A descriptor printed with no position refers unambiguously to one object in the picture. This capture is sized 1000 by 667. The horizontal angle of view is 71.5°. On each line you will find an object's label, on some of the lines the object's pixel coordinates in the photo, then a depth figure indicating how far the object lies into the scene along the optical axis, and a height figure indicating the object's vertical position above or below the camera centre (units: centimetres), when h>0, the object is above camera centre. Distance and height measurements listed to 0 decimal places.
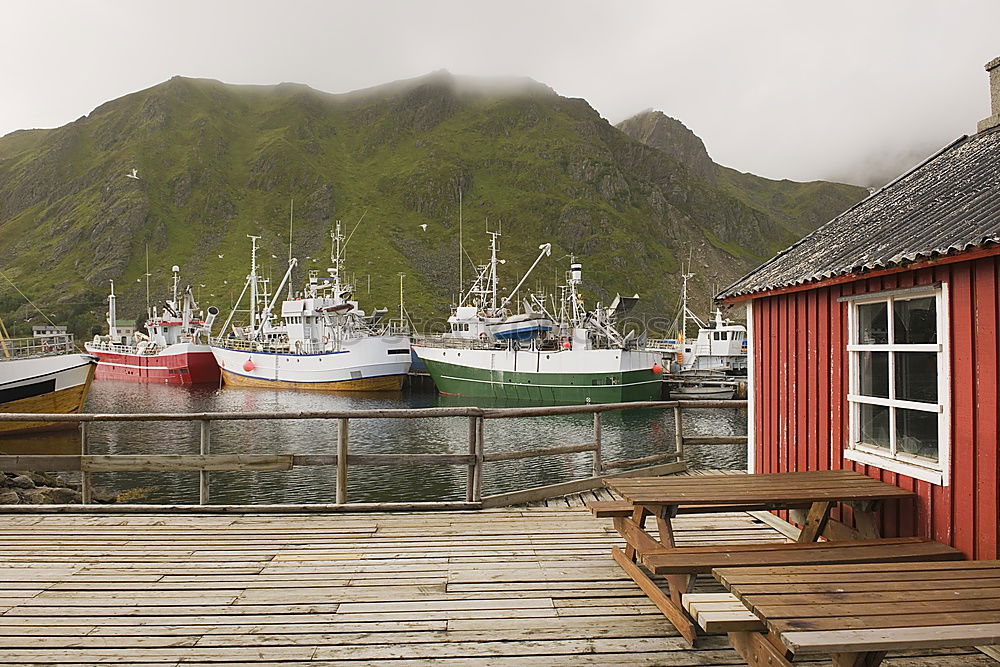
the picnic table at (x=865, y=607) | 246 -112
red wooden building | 396 -12
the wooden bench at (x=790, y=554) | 371 -126
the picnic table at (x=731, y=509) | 381 -124
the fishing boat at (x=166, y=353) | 5420 -143
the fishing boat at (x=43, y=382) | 2161 -151
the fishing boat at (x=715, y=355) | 4078 -164
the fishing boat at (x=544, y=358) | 3603 -148
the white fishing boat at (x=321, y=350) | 4547 -116
